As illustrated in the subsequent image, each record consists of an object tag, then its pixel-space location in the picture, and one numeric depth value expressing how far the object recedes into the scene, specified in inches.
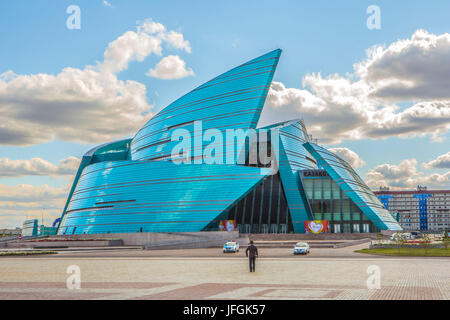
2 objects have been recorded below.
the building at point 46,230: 5707.7
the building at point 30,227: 5831.7
